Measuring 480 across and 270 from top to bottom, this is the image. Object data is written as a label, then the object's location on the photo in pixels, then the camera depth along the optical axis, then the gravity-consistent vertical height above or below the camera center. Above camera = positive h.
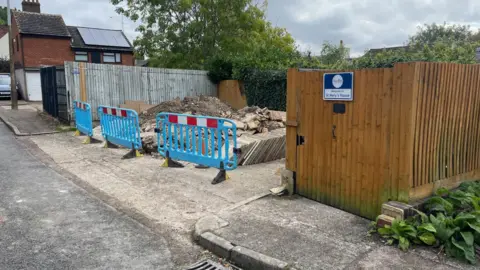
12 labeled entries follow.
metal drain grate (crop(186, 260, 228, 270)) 3.56 -1.85
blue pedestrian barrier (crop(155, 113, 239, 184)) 6.33 -1.15
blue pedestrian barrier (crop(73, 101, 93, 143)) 10.59 -1.05
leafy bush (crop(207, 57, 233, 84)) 19.27 +0.95
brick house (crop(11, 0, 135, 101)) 27.98 +3.63
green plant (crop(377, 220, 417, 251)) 3.69 -1.60
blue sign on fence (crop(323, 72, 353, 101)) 4.54 +0.00
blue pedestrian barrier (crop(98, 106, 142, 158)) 8.39 -1.07
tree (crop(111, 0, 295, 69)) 21.59 +3.63
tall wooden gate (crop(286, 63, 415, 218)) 4.09 -0.71
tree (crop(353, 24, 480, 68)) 12.20 +1.08
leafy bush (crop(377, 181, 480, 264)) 3.47 -1.51
